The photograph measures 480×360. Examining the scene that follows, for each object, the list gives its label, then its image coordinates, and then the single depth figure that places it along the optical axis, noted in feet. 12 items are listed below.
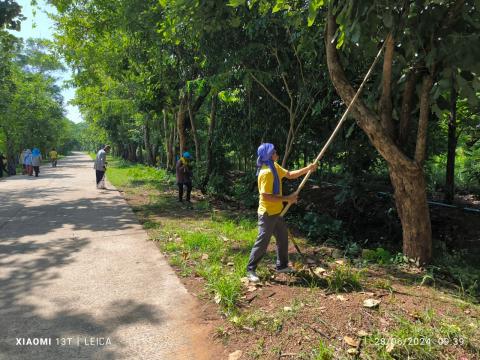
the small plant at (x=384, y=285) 14.10
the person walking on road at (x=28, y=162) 68.43
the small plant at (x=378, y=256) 18.49
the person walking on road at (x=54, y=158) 98.94
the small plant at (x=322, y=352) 9.82
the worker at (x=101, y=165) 46.19
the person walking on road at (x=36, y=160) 66.69
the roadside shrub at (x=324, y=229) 24.32
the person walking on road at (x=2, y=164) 67.67
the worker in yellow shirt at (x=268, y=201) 14.75
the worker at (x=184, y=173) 36.27
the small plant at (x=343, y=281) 14.20
